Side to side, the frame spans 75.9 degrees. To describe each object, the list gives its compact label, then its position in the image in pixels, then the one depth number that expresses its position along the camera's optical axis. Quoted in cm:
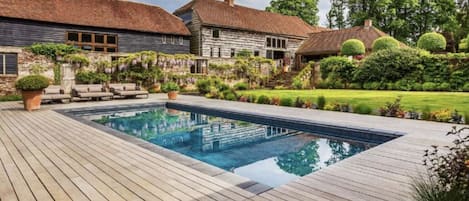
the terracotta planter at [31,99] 913
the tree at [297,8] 3672
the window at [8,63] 1348
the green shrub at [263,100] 1108
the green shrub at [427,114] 725
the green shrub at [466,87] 1431
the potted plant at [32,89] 875
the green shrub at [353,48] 2131
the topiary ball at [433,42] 1956
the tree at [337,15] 3928
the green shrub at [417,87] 1582
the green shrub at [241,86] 1849
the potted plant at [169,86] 1629
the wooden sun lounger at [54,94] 1099
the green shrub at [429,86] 1540
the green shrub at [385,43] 1986
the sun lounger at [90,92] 1205
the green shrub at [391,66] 1634
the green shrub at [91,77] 1488
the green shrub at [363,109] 836
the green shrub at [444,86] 1502
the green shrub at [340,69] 1869
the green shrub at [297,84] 1905
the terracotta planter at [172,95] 1294
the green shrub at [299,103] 1000
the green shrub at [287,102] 1027
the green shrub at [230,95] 1258
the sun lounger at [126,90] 1306
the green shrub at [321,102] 948
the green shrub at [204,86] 1569
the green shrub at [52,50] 1420
